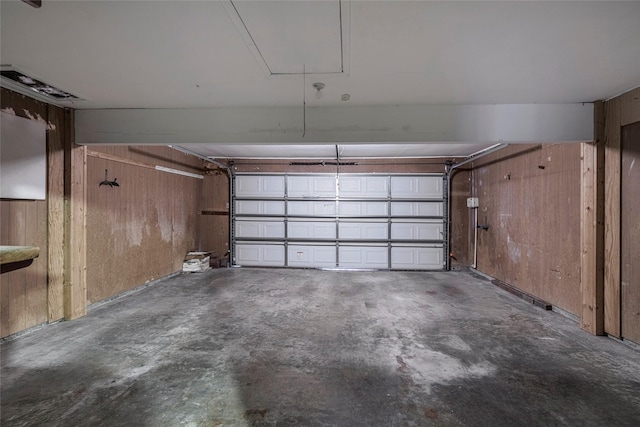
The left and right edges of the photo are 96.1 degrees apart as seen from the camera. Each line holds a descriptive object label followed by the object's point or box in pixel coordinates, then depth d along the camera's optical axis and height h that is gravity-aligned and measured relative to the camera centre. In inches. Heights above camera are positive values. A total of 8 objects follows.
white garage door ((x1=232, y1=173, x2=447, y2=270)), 246.1 -7.3
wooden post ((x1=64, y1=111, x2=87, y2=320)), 124.7 -6.3
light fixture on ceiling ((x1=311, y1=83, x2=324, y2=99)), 99.7 +44.6
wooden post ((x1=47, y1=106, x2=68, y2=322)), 119.1 +0.1
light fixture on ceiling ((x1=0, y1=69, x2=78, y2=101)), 92.7 +44.9
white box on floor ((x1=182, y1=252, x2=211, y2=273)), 228.1 -40.2
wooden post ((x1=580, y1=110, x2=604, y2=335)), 113.4 -9.0
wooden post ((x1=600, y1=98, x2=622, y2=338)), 107.9 -2.6
